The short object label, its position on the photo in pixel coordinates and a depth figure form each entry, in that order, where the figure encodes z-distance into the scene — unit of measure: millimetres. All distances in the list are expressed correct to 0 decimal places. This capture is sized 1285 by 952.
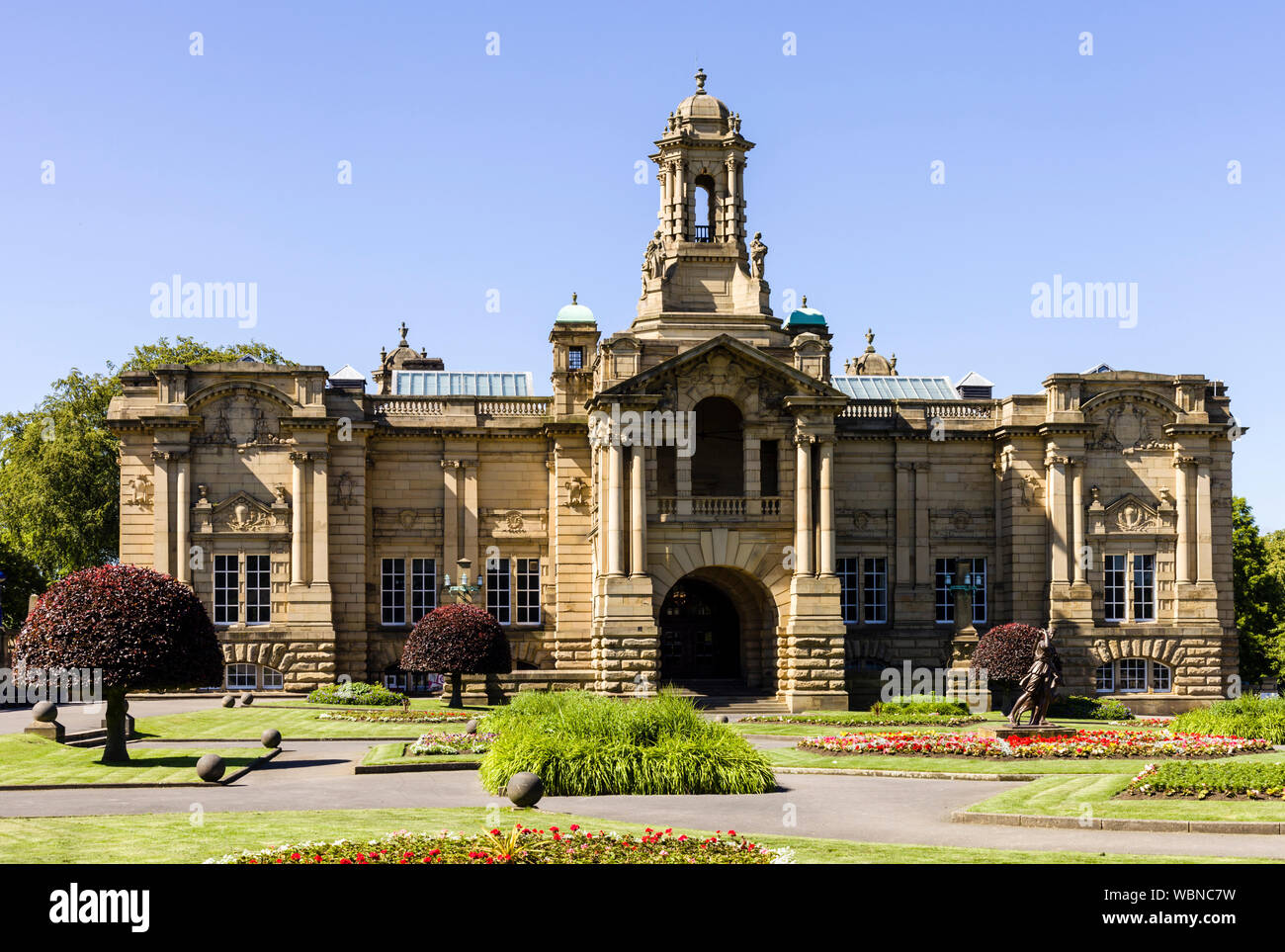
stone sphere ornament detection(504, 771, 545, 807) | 23156
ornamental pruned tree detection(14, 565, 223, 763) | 30328
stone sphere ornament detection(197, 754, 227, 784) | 27688
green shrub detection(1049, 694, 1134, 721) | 49812
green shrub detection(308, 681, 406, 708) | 48781
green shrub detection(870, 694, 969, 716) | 47875
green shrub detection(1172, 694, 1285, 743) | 36344
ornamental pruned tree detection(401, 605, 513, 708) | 47125
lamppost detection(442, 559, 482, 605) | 52094
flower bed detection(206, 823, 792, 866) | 16375
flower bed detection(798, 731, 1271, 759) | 33000
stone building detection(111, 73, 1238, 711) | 52219
